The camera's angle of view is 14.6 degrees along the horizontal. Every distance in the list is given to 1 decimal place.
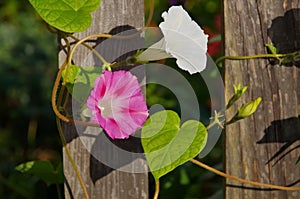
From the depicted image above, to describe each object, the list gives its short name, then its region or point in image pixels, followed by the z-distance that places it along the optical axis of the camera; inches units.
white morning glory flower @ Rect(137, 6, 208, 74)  44.9
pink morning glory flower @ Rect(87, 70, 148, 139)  44.5
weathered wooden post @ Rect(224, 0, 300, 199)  48.5
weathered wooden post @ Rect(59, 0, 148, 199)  47.6
